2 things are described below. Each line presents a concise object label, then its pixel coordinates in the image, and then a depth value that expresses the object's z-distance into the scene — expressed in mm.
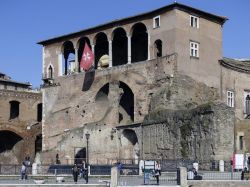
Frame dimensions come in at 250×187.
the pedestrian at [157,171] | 30112
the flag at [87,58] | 54844
